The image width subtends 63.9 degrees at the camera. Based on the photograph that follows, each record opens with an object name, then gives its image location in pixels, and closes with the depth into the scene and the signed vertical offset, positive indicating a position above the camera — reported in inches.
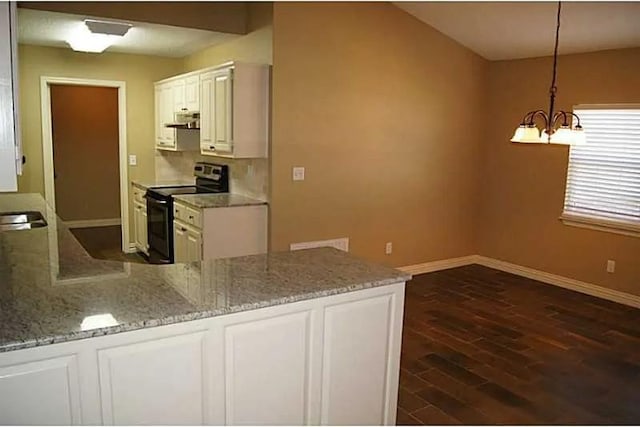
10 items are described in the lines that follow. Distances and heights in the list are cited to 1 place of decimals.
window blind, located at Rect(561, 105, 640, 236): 186.1 -7.6
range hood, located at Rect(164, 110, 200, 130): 204.2 +8.0
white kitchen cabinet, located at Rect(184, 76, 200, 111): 198.4 +18.4
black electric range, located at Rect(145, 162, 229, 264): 205.2 -25.8
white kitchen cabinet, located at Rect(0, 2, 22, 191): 64.6 +4.1
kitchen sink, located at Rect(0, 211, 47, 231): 139.0 -24.5
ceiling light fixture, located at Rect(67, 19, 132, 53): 168.6 +36.1
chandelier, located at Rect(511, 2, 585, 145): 121.9 +3.9
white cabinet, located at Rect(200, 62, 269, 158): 174.1 +11.4
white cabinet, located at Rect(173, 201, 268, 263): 176.1 -31.4
